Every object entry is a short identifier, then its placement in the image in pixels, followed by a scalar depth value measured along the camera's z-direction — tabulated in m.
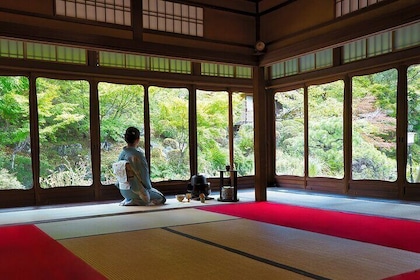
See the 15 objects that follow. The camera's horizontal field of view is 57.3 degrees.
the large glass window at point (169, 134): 7.29
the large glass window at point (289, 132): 7.95
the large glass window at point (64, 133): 6.30
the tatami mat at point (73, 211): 4.76
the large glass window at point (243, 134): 8.21
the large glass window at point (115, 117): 6.78
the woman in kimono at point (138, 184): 5.84
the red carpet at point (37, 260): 2.53
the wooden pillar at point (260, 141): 6.12
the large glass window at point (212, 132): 7.80
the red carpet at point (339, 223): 3.40
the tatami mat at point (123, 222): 3.94
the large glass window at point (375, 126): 6.24
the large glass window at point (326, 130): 7.11
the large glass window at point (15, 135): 6.01
